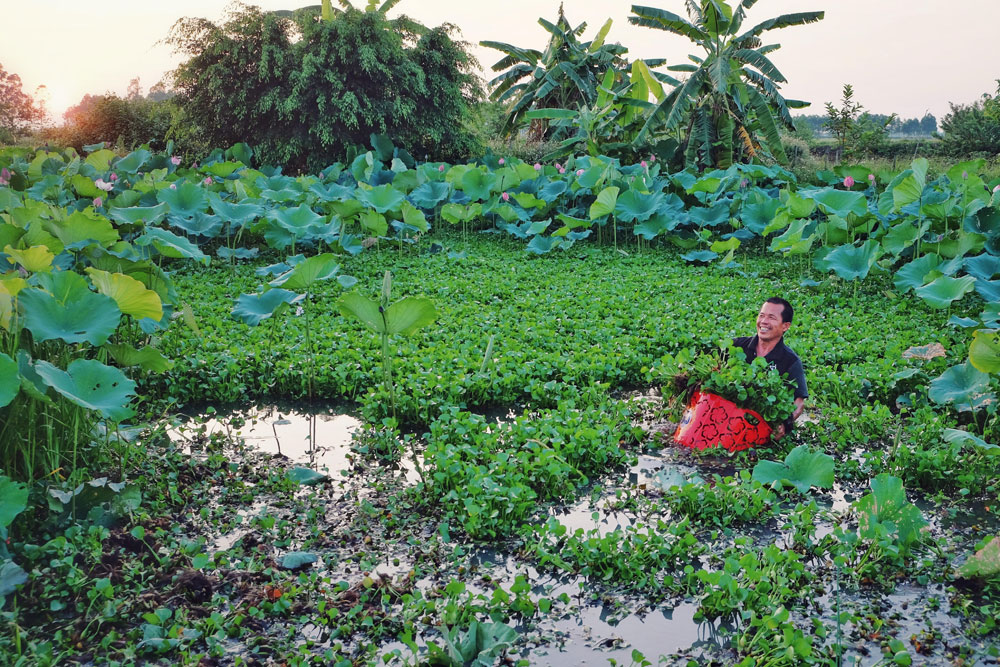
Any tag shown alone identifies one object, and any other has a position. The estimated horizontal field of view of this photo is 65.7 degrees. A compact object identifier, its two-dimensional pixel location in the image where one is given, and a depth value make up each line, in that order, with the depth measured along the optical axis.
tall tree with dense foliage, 14.68
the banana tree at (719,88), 12.29
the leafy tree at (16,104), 31.22
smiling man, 3.81
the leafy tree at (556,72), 20.59
